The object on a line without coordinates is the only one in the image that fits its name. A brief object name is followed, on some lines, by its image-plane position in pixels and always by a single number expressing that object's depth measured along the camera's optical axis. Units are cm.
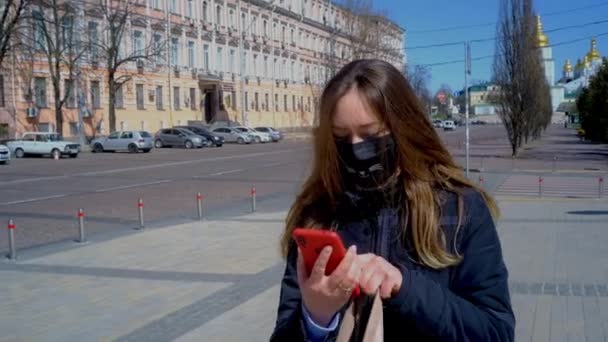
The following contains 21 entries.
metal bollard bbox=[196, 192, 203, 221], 1405
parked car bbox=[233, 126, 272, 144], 6234
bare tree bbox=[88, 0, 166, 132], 5075
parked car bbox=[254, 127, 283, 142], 6488
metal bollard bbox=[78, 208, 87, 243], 1137
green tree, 4053
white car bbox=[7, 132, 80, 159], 3984
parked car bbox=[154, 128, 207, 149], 5216
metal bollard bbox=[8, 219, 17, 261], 1012
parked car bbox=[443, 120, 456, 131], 9229
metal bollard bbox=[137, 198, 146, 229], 1255
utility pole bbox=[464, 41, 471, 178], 1676
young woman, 157
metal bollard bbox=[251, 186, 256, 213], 1518
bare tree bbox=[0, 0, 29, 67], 3837
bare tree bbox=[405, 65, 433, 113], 4334
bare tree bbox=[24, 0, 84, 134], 4569
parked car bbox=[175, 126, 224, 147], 5453
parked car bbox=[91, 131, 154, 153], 4547
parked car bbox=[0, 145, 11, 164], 3431
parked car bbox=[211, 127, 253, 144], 6138
